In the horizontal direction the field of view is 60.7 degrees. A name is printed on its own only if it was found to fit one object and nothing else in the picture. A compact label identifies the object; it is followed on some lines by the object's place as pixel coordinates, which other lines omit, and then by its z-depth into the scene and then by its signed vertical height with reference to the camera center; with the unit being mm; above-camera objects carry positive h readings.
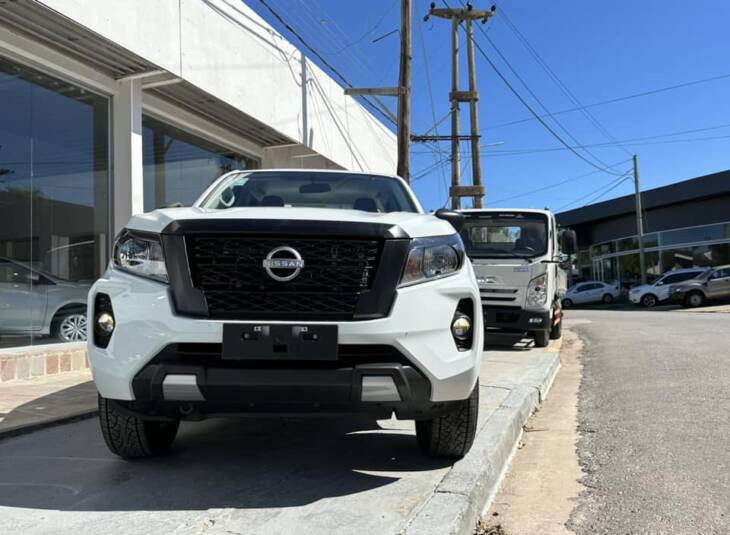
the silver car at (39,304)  7289 -56
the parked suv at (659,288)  27375 -236
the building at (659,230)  30766 +3037
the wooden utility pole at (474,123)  22469 +5931
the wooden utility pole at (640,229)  32938 +2919
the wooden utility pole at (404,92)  14148 +4539
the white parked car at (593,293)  34719 -482
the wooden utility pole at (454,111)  22391 +6532
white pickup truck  2912 -125
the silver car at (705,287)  25219 -240
